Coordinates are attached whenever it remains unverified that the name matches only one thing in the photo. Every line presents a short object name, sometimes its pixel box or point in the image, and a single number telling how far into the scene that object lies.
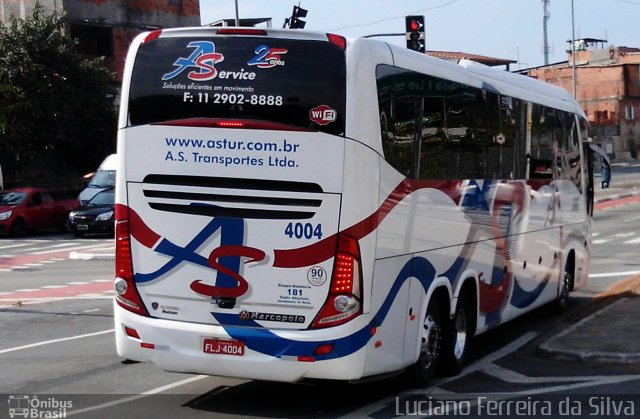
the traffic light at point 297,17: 30.00
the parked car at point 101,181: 38.56
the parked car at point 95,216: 36.69
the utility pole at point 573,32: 68.50
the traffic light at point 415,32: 28.66
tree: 45.94
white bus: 8.98
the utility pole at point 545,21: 96.69
